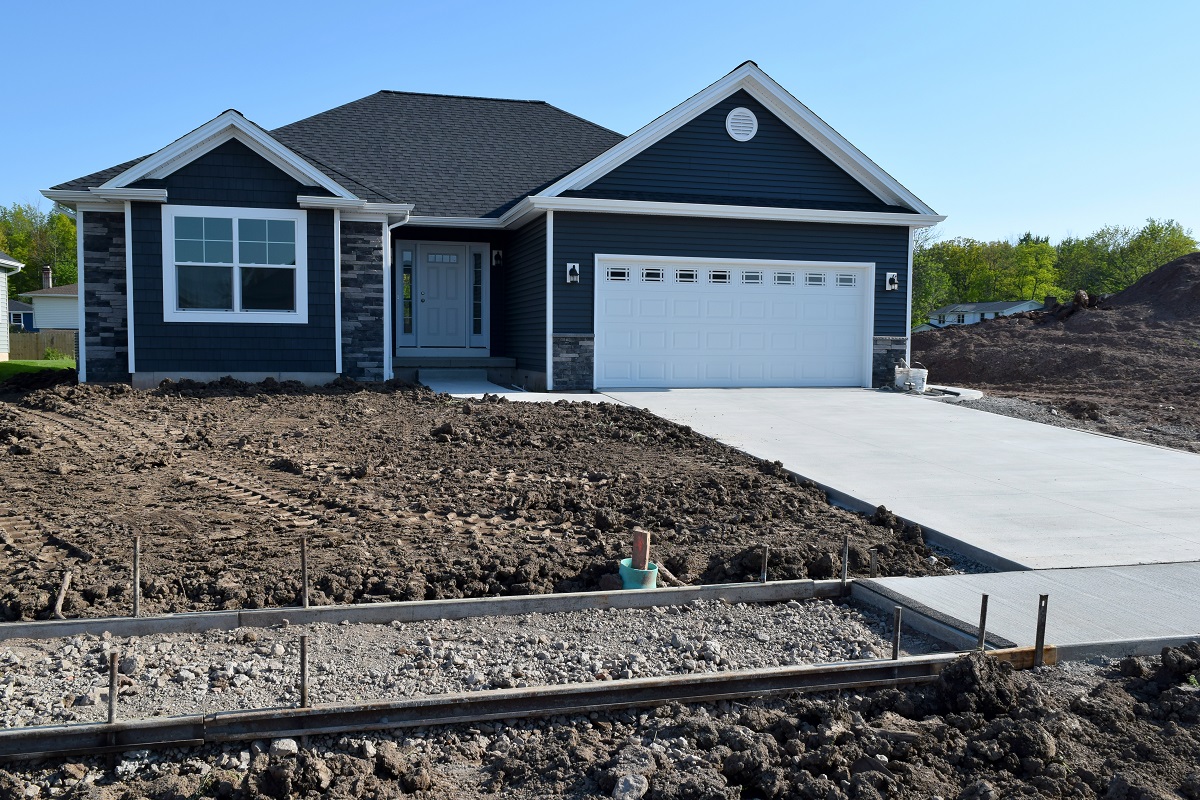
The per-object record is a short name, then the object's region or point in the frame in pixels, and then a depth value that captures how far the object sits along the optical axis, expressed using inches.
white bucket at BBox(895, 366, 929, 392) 638.5
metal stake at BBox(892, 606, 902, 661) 158.4
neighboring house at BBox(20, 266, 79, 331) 1978.3
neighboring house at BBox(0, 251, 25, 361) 1163.3
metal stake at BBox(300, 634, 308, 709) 135.0
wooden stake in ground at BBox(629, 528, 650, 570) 201.9
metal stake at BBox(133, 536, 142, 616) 172.6
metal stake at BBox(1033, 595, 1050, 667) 165.3
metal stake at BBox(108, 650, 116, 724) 128.0
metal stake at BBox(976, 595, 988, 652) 166.0
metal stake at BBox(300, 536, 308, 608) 177.5
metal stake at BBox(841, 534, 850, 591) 205.9
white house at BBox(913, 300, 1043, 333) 2636.1
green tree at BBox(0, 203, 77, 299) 2494.2
